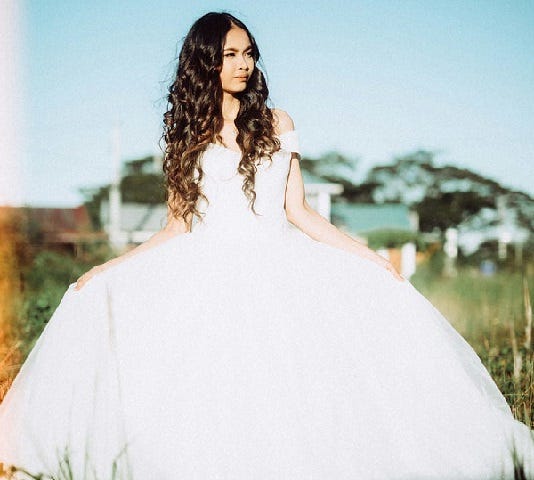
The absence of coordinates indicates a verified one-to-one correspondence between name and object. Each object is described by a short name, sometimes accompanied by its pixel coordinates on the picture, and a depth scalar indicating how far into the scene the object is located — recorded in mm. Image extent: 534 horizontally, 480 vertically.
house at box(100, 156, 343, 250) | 24938
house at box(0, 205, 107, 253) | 18184
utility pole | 24078
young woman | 2482
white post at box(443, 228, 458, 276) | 39312
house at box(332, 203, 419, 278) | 40300
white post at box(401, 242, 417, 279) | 25719
